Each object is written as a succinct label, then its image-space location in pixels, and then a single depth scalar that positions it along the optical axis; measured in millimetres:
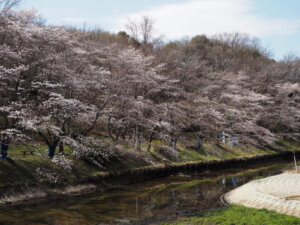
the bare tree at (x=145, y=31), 59069
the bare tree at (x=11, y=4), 31455
